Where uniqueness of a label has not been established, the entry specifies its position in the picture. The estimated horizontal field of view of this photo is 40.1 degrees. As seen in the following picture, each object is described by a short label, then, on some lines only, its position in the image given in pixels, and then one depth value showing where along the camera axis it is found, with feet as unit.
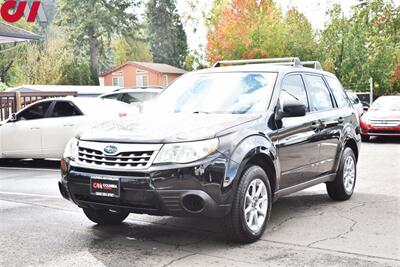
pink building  190.19
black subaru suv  15.61
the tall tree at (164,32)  241.14
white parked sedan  35.78
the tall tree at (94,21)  205.65
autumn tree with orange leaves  125.59
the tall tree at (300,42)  127.03
